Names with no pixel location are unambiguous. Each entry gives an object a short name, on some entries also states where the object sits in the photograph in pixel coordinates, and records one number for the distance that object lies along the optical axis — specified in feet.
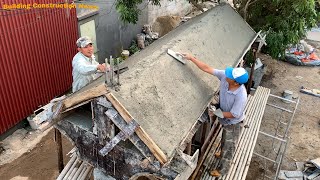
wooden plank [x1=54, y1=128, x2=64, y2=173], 15.88
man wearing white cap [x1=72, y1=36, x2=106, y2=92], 15.14
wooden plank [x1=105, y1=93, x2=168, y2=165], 10.49
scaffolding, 22.33
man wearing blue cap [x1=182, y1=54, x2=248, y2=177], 13.80
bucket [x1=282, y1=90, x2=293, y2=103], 31.00
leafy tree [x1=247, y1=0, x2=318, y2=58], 25.32
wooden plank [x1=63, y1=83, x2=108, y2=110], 10.89
